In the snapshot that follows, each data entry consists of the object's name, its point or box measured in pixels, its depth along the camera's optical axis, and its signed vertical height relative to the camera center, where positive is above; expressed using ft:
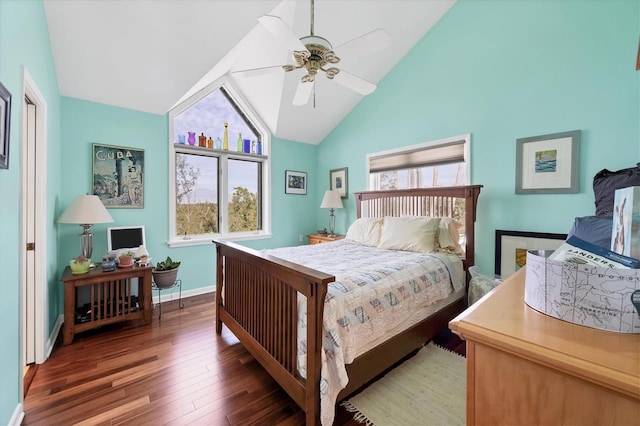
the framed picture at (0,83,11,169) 4.24 +1.35
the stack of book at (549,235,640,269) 1.86 -0.32
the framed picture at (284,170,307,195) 15.25 +1.61
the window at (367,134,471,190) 10.26 +1.95
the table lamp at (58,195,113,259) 8.28 -0.23
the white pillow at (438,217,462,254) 9.20 -0.82
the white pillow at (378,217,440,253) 9.09 -0.79
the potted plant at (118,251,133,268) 9.00 -1.74
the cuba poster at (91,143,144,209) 10.02 +1.24
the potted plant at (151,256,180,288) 9.98 -2.40
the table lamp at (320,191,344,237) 13.79 +0.50
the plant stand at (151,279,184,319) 10.19 -3.35
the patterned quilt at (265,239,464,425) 4.84 -1.88
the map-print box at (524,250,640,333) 1.81 -0.58
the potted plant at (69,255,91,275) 8.15 -1.76
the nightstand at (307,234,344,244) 13.69 -1.41
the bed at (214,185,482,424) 4.76 -2.58
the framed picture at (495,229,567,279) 8.20 -1.02
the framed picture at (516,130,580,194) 7.80 +1.51
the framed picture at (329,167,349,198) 14.65 +1.65
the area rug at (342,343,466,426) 5.20 -3.91
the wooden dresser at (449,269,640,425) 1.57 -1.02
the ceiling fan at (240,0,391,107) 5.49 +3.68
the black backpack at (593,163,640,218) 6.18 +0.73
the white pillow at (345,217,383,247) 10.73 -0.82
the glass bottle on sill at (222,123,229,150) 13.16 +3.43
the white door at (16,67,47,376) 6.78 -0.49
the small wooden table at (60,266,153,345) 7.82 -2.90
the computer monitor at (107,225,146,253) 9.96 -1.12
